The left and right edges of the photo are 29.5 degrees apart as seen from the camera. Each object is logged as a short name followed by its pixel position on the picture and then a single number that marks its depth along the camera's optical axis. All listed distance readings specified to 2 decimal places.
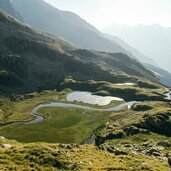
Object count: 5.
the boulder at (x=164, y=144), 106.79
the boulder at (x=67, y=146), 64.46
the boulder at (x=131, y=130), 147.12
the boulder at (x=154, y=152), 74.07
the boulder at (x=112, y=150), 66.94
